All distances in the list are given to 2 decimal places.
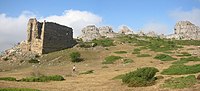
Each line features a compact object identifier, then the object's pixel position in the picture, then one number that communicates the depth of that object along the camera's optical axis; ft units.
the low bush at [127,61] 101.37
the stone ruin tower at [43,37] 122.36
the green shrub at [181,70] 62.64
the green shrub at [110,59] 103.20
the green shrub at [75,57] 108.51
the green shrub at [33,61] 109.22
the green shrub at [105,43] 141.77
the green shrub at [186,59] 90.84
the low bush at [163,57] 102.38
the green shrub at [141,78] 51.22
